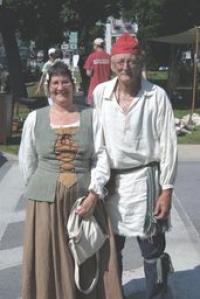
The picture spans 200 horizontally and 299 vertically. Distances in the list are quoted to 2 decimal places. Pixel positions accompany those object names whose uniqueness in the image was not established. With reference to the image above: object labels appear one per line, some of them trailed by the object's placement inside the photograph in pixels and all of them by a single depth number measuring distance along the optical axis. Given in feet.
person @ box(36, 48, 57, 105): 38.91
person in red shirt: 40.90
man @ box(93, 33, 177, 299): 10.44
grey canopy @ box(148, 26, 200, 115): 65.33
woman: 10.26
